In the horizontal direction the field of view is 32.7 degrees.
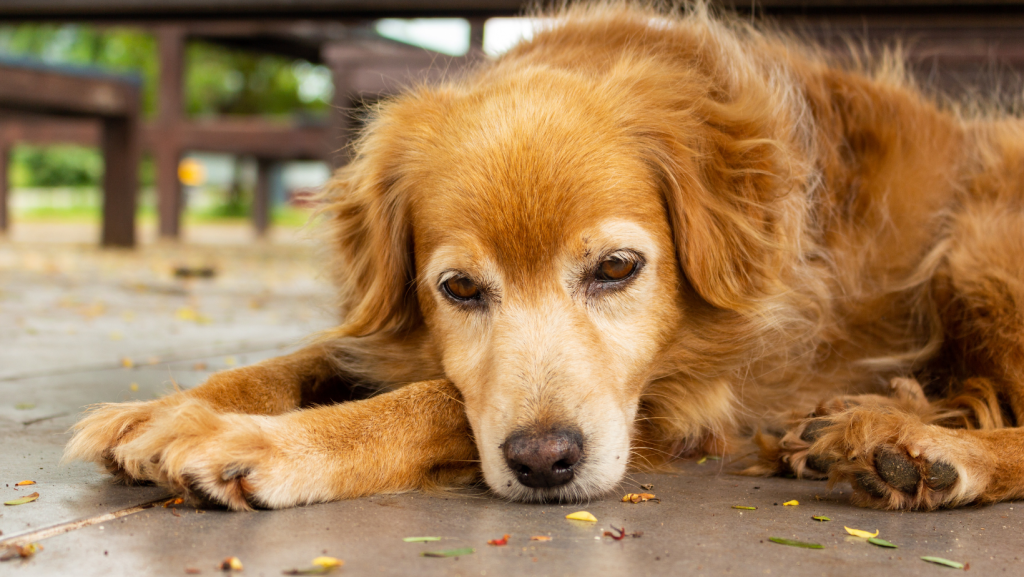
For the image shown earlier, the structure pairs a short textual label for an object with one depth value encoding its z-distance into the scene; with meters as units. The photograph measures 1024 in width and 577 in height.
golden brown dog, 0.78
